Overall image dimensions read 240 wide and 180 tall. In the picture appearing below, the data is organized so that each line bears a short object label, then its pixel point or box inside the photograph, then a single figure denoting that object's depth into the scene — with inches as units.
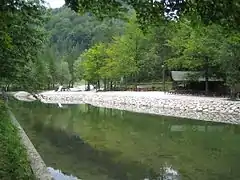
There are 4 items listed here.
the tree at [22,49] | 309.0
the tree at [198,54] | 1021.7
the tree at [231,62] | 837.3
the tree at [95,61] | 1699.9
